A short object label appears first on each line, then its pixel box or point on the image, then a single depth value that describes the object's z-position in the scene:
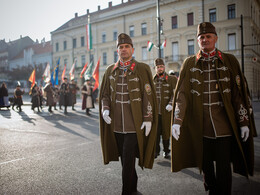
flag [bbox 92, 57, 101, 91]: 15.37
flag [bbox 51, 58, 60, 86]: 19.22
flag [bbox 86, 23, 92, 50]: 22.57
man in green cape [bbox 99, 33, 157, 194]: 3.12
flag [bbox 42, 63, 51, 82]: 21.46
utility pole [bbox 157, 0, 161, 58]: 16.34
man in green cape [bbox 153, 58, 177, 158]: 5.00
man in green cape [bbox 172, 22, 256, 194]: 2.64
